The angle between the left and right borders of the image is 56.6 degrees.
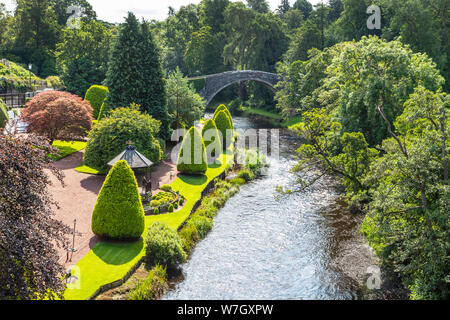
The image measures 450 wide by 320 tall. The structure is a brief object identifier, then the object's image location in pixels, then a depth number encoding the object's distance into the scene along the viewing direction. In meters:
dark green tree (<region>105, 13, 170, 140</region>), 41.88
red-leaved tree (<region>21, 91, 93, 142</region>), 37.09
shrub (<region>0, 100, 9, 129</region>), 39.81
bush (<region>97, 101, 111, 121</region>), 42.28
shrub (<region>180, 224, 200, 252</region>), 23.41
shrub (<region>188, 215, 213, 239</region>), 25.42
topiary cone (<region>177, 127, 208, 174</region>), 34.50
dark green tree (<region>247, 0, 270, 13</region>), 100.00
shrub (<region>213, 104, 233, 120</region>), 46.10
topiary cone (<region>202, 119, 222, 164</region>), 40.75
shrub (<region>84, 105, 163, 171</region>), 32.16
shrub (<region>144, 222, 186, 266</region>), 21.09
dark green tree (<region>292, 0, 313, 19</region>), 122.66
